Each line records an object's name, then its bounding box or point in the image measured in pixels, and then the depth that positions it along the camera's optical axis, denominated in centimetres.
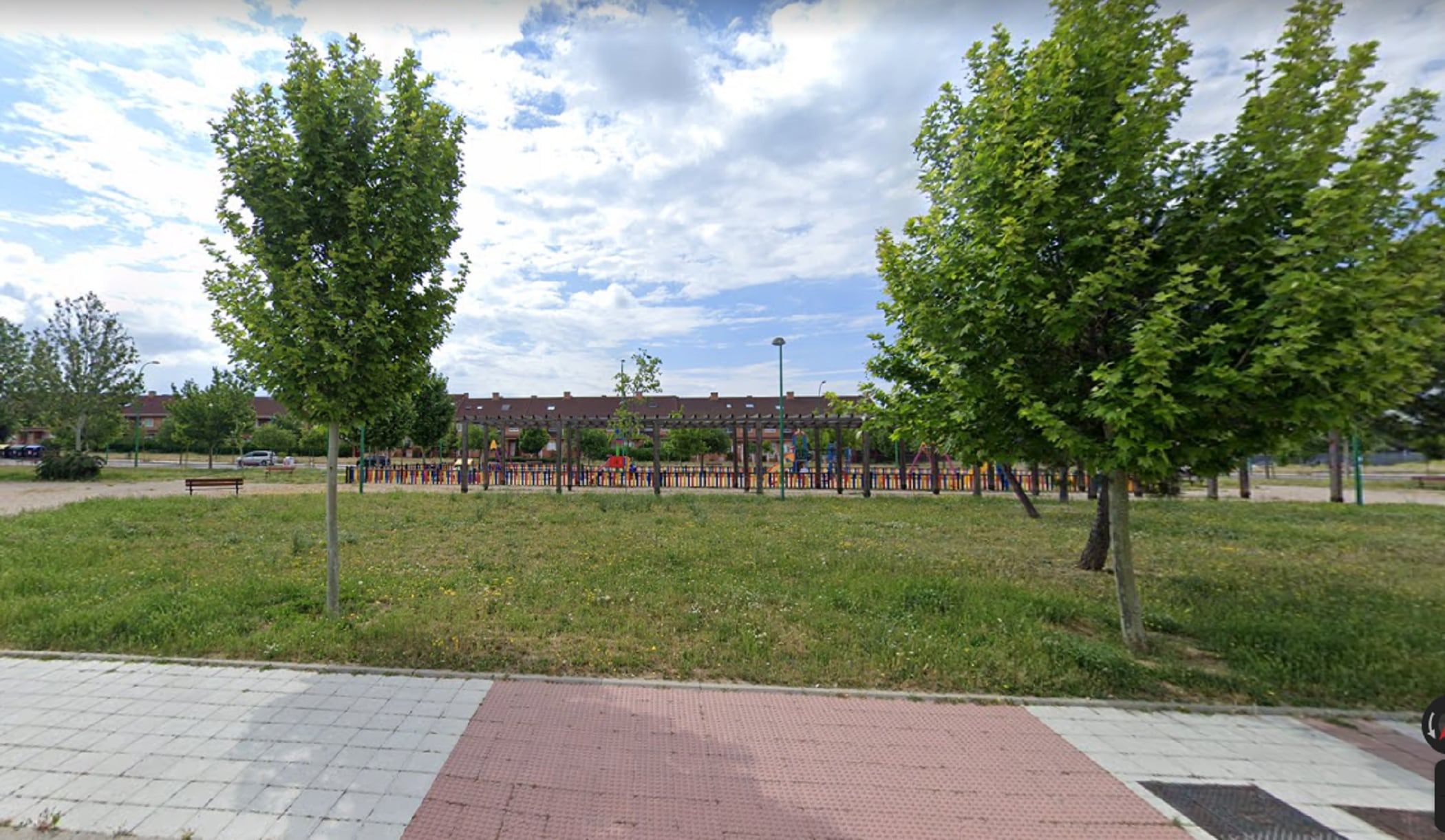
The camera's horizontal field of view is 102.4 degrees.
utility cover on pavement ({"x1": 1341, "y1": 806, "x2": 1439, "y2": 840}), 299
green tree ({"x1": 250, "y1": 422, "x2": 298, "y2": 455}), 5039
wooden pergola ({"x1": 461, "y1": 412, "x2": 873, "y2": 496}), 2331
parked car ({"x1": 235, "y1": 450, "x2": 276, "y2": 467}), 4678
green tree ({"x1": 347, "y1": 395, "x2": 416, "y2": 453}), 3256
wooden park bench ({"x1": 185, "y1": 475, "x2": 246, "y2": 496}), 2106
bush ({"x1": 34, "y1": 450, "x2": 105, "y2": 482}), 2777
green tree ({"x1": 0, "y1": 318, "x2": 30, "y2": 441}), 3050
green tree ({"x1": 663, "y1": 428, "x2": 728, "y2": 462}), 4375
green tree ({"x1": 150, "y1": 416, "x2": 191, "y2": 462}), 5381
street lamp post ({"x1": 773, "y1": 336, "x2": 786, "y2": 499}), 2070
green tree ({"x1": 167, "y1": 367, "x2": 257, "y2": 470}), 3722
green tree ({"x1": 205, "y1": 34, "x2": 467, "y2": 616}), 538
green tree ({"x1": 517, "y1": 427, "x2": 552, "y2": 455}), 5110
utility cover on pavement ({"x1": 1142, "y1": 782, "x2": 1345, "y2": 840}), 301
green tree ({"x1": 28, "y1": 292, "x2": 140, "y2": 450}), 2925
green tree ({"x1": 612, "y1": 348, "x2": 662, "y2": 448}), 2960
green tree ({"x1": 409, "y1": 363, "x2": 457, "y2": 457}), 3747
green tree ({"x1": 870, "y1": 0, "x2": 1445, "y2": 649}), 434
